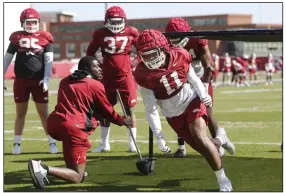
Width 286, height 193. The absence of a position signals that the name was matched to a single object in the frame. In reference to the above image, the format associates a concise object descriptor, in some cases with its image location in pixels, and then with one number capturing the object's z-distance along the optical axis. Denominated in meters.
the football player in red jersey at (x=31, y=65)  10.32
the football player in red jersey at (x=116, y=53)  9.77
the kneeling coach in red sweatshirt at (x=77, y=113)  7.27
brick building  58.25
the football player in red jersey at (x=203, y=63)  9.15
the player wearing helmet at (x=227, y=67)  38.84
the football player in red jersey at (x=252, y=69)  39.74
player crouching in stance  7.00
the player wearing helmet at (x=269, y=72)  36.93
